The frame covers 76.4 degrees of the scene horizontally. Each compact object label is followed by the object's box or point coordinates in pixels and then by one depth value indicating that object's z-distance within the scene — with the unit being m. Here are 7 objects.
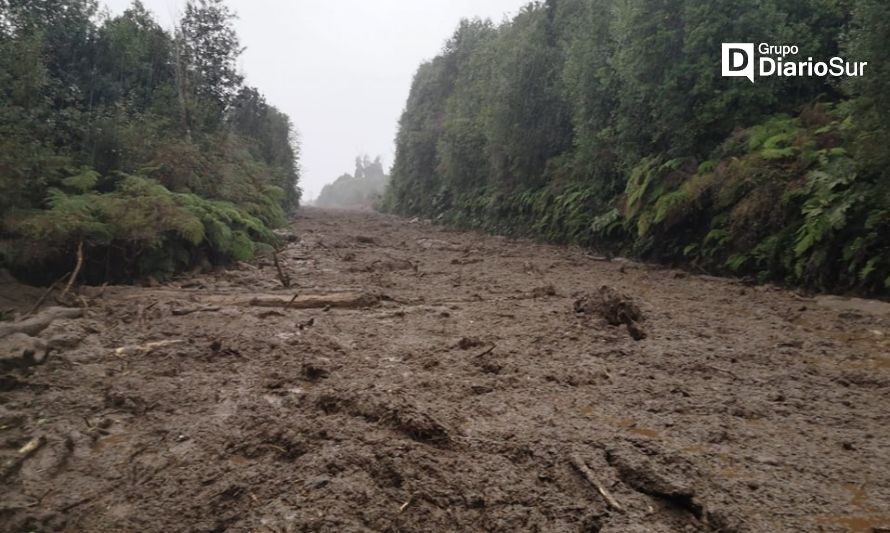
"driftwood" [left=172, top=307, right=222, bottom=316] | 6.06
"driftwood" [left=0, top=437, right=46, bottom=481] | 2.76
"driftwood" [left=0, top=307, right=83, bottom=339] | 4.57
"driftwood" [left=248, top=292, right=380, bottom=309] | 6.64
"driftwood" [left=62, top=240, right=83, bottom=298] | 6.00
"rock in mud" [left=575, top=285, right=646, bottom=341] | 5.69
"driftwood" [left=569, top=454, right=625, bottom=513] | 2.49
